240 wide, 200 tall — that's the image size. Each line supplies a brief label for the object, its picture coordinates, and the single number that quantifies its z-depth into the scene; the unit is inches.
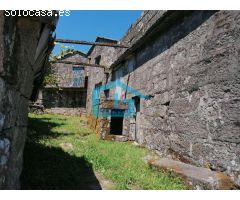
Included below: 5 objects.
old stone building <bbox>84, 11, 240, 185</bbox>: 122.4
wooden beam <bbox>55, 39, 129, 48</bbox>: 266.5
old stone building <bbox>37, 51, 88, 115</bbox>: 626.5
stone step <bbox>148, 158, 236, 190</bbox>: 108.5
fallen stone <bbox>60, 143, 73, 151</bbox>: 189.1
